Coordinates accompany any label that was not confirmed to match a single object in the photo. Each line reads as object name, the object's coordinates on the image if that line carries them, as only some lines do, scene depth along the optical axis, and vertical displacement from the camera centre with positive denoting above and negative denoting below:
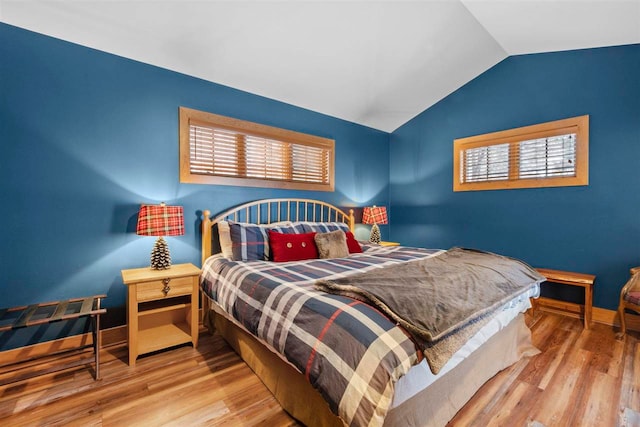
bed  1.05 -0.64
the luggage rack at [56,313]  1.64 -0.66
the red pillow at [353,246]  3.01 -0.39
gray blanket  1.19 -0.44
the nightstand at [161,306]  2.01 -0.82
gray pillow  2.70 -0.34
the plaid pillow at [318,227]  3.06 -0.19
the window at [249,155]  2.80 +0.63
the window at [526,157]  3.02 +0.64
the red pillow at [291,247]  2.56 -0.34
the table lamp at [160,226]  2.21 -0.13
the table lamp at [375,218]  3.98 -0.12
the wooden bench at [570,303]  2.70 -0.81
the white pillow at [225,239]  2.58 -0.28
